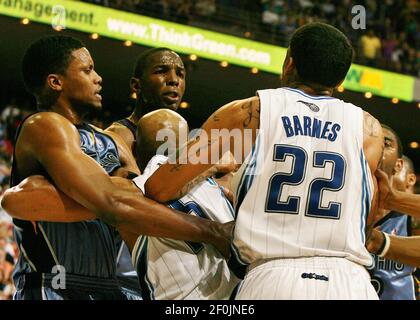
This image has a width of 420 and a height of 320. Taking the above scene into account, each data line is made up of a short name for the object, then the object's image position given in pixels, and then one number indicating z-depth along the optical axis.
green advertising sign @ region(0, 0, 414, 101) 13.77
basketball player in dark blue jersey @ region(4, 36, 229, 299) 3.38
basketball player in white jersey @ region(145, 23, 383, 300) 3.05
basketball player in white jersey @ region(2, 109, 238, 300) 3.41
